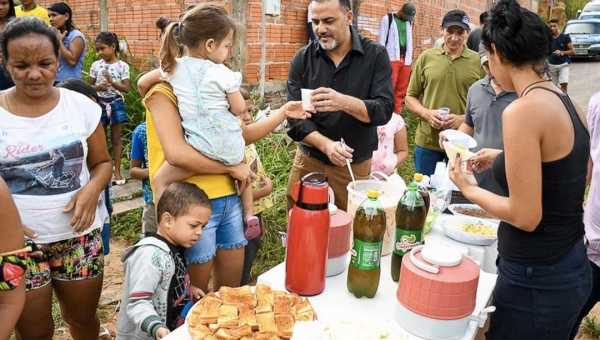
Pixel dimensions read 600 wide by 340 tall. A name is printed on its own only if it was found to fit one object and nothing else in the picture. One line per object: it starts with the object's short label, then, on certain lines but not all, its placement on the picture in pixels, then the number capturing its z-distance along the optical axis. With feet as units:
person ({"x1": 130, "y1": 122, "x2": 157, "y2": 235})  9.85
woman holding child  7.09
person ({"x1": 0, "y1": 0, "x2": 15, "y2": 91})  12.99
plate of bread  4.74
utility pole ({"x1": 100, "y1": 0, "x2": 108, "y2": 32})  23.71
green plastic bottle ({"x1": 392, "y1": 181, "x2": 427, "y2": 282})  6.02
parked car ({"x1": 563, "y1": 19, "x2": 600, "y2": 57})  58.29
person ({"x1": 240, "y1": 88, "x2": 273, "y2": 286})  9.66
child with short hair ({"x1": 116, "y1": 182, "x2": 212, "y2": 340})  6.09
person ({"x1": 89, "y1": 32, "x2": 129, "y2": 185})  18.42
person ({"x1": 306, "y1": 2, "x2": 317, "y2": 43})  20.84
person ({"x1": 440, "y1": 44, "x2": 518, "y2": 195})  10.12
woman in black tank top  5.31
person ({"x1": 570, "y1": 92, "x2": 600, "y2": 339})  7.22
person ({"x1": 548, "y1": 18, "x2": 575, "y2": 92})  34.09
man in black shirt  9.36
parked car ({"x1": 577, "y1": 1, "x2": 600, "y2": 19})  78.41
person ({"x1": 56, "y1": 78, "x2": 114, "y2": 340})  9.36
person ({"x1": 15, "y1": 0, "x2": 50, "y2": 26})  15.98
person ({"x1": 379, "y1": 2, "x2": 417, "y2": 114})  25.57
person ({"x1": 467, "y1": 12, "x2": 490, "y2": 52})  18.29
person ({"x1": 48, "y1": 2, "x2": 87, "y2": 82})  16.53
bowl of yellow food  7.45
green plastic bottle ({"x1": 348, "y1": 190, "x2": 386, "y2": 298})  5.50
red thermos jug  5.33
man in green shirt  13.30
